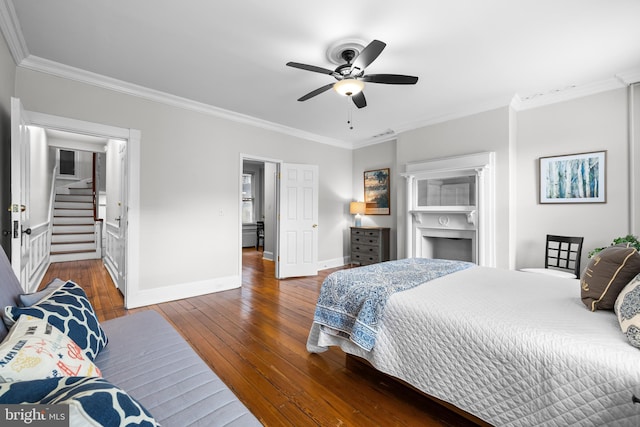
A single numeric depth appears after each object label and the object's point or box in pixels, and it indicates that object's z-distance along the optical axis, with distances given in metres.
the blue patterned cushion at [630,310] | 1.10
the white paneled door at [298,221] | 4.88
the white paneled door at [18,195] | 2.10
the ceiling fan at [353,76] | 2.29
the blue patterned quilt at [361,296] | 1.76
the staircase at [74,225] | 6.09
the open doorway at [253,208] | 8.37
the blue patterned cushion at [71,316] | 1.06
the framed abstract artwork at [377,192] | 5.53
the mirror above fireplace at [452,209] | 3.82
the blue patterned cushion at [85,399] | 0.55
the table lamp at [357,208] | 5.73
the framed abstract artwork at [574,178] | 3.24
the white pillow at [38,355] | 0.72
